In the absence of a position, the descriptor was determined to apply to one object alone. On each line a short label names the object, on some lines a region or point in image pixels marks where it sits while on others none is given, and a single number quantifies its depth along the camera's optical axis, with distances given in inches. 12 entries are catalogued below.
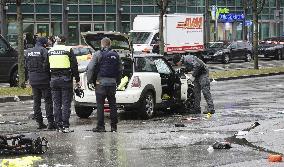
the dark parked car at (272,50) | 2073.1
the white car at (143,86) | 673.0
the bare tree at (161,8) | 1308.6
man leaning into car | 723.4
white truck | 1737.2
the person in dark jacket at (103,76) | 573.3
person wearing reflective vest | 578.6
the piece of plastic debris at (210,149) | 461.1
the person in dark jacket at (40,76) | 595.8
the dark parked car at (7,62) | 1064.2
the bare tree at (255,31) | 1492.4
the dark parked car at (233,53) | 1915.6
